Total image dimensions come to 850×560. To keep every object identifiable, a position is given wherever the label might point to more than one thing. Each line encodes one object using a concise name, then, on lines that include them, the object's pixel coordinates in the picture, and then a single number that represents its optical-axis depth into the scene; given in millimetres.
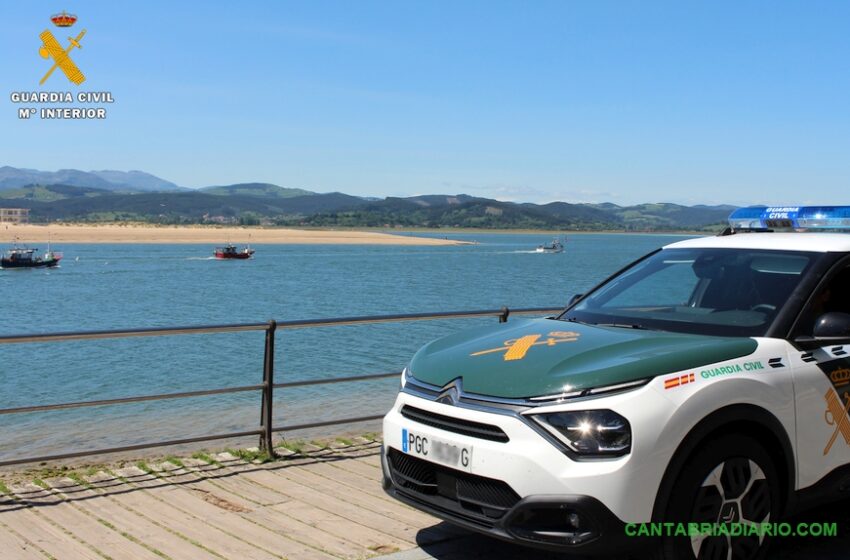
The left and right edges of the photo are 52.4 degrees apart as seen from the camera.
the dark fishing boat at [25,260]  95688
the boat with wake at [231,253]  120688
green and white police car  3721
